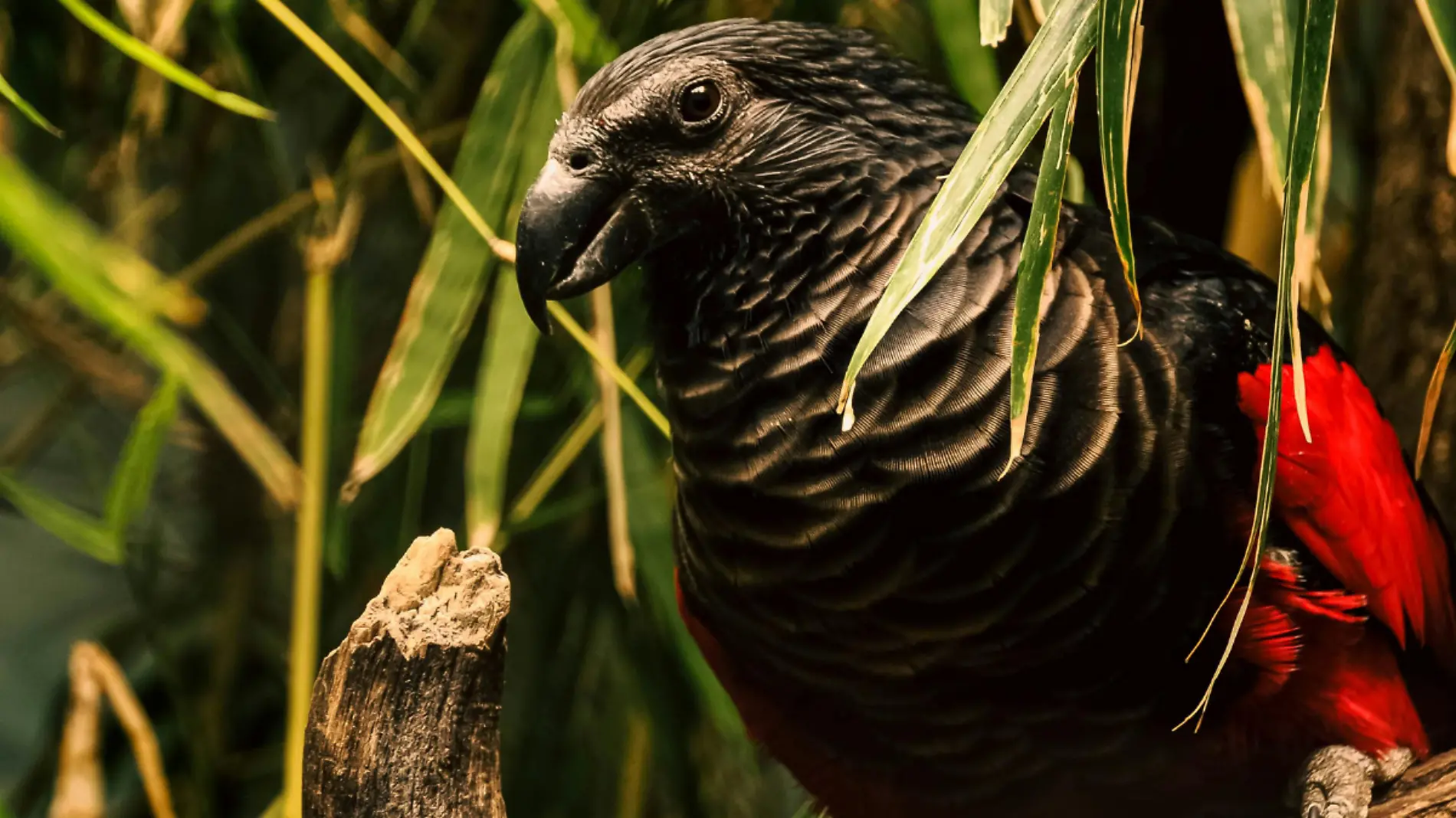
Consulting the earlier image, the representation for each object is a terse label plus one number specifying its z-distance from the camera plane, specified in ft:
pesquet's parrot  8.75
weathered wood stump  8.60
